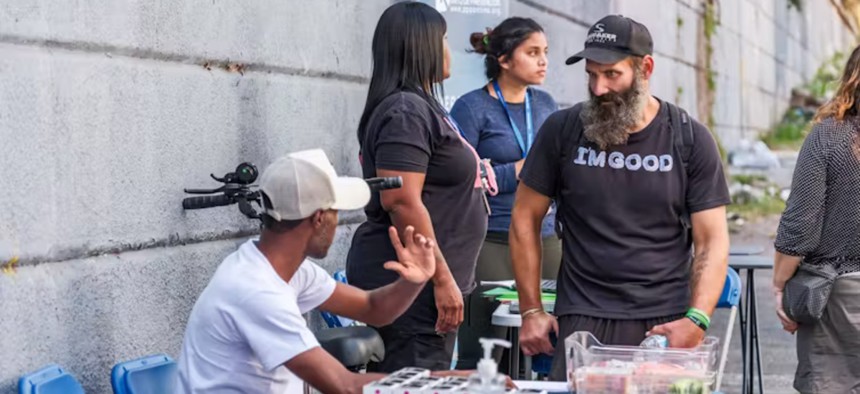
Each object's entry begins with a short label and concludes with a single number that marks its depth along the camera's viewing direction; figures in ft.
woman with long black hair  28.94
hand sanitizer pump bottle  17.91
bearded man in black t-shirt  26.85
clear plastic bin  20.50
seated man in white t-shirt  21.14
